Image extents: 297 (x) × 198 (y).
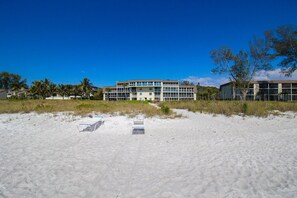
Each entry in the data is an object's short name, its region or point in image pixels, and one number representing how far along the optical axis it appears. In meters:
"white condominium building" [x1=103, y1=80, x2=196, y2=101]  63.22
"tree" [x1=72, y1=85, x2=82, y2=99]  66.21
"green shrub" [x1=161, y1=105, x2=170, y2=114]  13.46
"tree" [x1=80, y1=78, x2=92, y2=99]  65.94
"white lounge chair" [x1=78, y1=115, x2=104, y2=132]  7.62
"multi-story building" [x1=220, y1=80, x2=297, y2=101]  55.56
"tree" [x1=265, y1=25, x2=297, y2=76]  23.27
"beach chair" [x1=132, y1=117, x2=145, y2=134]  7.32
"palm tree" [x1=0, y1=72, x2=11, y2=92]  79.25
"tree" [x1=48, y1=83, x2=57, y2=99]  62.99
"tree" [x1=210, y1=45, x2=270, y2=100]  30.25
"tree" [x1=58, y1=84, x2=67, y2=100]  67.56
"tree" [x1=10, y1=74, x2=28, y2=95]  63.36
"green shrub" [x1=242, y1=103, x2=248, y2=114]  13.33
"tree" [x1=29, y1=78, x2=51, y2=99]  57.62
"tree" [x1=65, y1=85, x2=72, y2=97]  68.12
